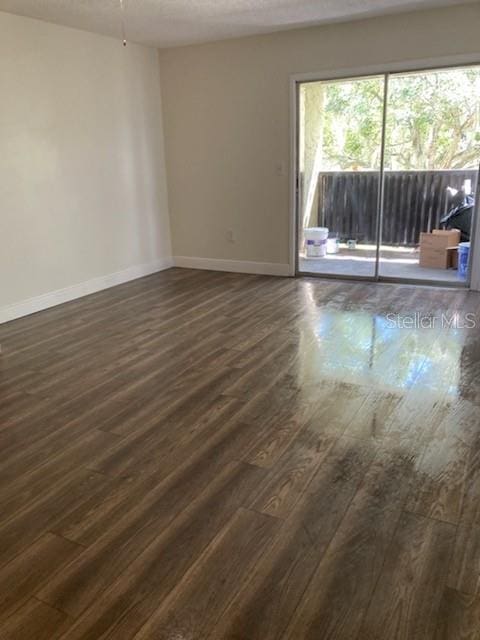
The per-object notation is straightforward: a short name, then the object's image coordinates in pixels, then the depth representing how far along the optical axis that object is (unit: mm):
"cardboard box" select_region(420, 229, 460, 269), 5777
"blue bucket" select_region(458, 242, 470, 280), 5418
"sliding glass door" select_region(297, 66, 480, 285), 5258
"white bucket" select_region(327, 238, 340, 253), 6297
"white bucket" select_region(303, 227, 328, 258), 6266
